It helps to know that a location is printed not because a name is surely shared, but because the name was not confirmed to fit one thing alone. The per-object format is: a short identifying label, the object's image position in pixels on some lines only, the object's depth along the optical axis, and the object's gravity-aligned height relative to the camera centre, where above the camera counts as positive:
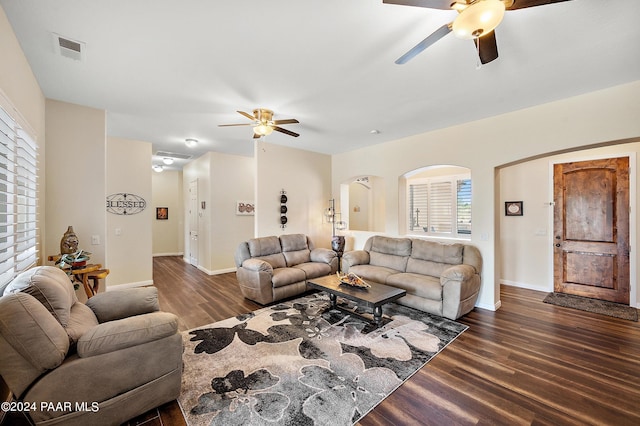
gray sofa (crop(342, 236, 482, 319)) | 3.51 -0.95
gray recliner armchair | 1.49 -0.93
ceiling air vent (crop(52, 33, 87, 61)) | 2.16 +1.46
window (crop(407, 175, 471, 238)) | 6.45 +0.17
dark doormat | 3.65 -1.46
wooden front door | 4.08 -0.30
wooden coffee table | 3.14 -1.06
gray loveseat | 4.07 -0.96
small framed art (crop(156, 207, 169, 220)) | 8.72 +0.00
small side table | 3.08 -0.75
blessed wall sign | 5.13 +0.19
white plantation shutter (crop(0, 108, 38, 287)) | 2.04 +0.21
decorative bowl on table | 3.54 -0.98
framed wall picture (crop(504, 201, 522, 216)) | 5.05 +0.07
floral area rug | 1.92 -1.47
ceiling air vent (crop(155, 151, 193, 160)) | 6.26 +1.48
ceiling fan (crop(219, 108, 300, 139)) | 3.58 +1.27
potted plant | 2.84 -0.55
